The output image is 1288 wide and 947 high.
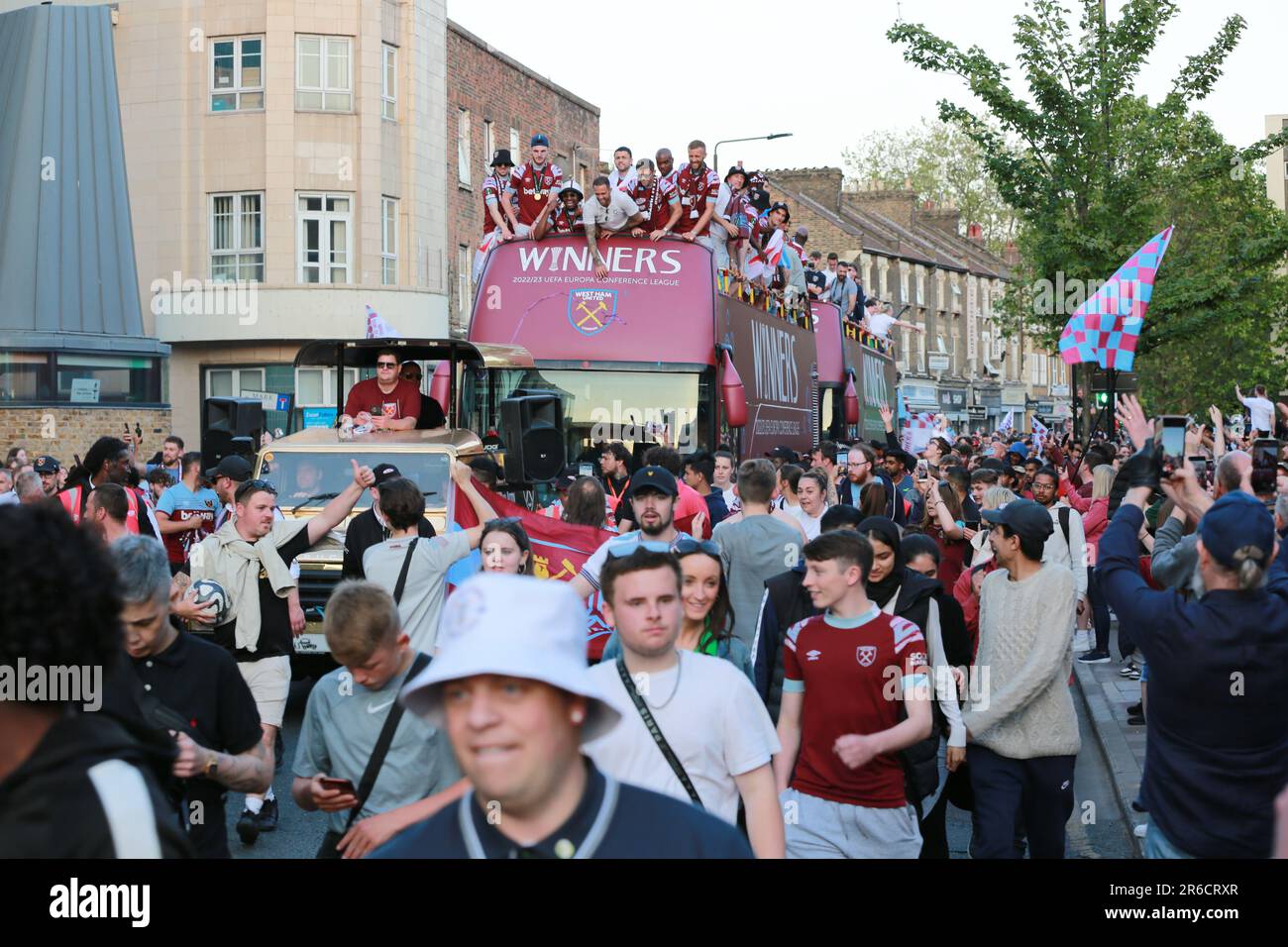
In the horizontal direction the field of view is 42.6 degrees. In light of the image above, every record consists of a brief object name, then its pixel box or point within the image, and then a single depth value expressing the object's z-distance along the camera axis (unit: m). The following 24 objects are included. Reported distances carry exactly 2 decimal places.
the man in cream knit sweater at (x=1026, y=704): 6.41
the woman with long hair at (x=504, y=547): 6.74
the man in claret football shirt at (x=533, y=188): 15.68
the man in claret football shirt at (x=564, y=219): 15.77
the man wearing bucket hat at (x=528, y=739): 2.54
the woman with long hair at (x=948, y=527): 10.02
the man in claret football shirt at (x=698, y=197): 15.93
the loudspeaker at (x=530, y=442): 10.23
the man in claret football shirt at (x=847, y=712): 5.55
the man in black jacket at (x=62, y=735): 2.50
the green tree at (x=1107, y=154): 23.27
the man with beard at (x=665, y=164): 16.05
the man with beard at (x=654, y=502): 7.77
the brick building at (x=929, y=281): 69.38
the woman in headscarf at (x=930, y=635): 6.06
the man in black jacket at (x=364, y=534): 9.14
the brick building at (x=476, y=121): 39.56
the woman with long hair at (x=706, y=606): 6.28
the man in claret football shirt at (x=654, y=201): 15.89
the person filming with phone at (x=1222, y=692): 4.55
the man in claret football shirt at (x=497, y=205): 15.78
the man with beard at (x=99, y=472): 9.46
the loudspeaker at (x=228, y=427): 11.36
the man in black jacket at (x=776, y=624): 6.50
